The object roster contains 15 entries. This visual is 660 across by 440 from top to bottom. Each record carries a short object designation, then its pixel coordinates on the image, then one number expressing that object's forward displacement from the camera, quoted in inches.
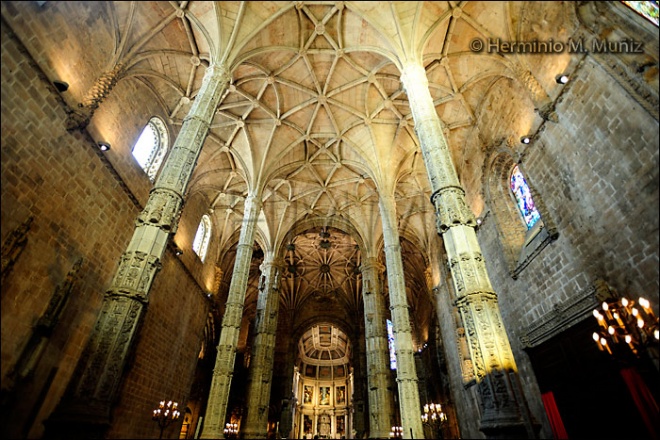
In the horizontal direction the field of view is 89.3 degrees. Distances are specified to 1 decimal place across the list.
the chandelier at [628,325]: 275.4
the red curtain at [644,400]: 281.0
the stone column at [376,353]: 560.7
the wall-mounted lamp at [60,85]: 367.6
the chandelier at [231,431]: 957.9
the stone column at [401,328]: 421.7
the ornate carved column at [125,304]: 218.7
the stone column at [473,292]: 231.4
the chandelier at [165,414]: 595.8
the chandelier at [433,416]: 701.5
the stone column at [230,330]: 406.4
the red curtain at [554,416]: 386.0
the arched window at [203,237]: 803.9
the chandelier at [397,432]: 667.4
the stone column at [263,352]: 562.9
